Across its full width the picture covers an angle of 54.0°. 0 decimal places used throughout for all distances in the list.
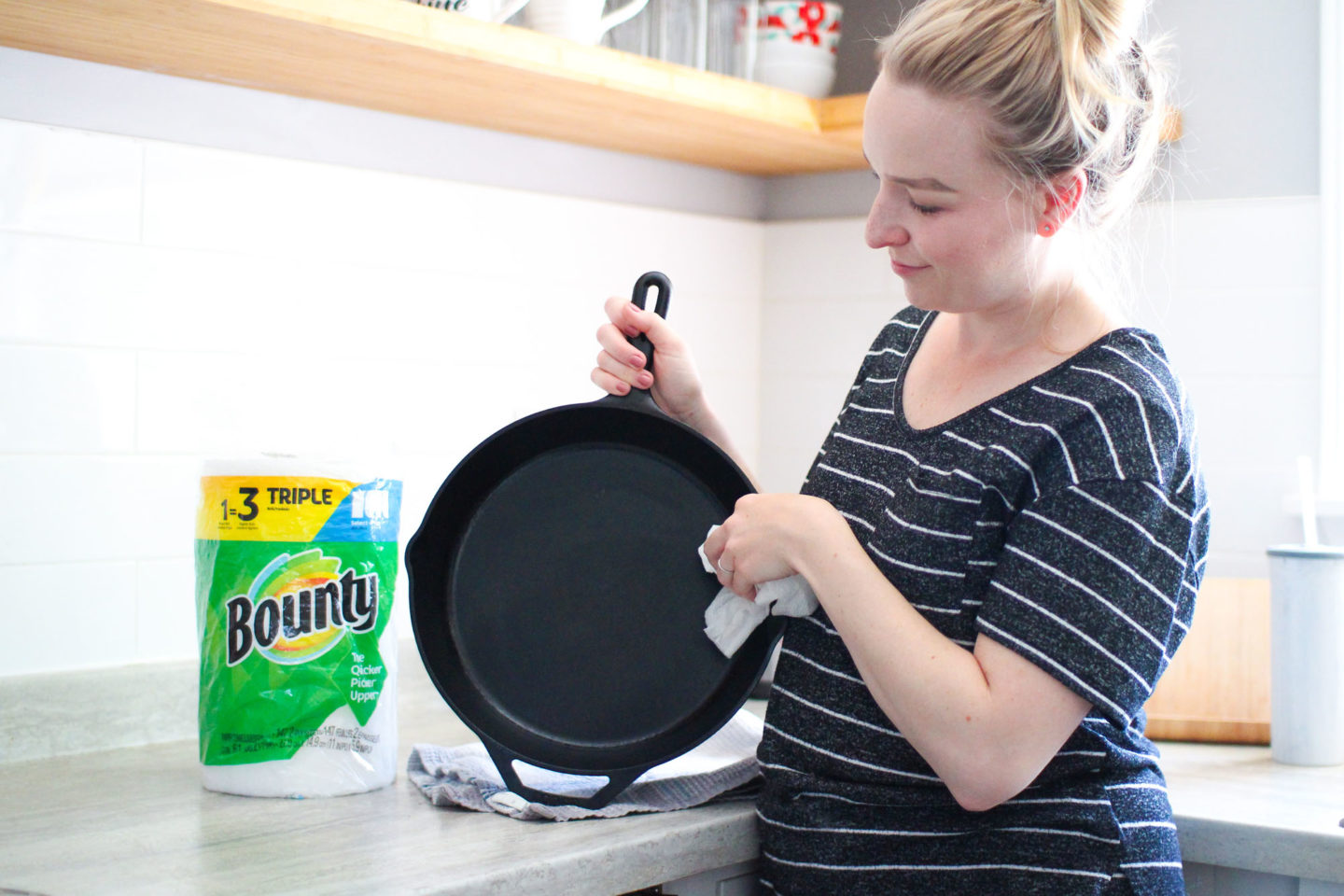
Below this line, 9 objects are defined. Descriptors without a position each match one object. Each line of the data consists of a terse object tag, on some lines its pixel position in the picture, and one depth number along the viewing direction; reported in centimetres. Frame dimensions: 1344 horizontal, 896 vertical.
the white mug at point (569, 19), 137
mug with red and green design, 170
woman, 88
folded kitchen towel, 104
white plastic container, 129
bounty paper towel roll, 108
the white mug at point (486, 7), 125
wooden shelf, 113
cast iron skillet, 109
